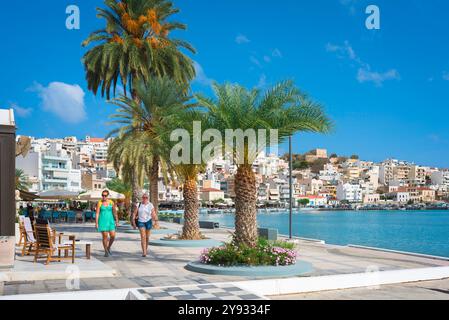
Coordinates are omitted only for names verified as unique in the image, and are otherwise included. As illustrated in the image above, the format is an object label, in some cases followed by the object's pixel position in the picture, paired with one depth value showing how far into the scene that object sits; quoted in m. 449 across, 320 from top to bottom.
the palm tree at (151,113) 25.00
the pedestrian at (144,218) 14.51
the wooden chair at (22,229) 13.91
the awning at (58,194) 36.16
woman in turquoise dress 13.86
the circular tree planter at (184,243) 18.42
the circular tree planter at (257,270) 11.18
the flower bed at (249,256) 11.81
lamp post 23.73
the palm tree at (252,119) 12.66
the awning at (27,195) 29.47
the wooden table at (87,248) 13.26
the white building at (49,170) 97.75
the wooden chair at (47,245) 11.91
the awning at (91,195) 37.47
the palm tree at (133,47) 29.73
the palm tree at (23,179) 69.85
